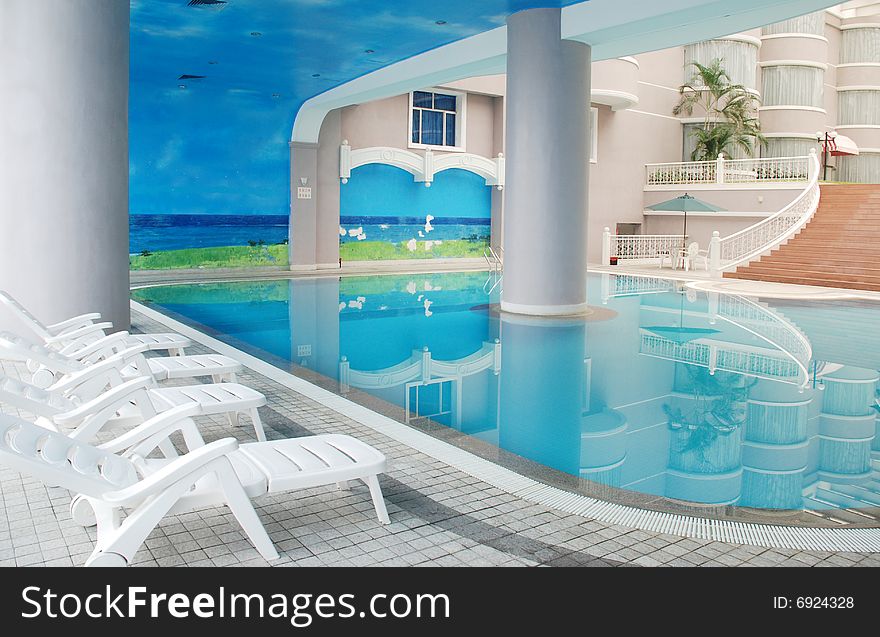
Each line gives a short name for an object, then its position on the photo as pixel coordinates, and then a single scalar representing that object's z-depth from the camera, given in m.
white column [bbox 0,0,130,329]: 6.94
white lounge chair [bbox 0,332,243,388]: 4.71
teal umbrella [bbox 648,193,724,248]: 22.22
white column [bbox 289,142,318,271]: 20.39
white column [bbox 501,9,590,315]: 11.48
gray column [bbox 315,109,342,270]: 20.75
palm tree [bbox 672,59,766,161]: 26.38
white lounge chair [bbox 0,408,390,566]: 2.88
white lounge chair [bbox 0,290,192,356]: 5.63
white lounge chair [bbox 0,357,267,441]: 3.82
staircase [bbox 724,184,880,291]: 17.00
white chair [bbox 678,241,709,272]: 21.55
